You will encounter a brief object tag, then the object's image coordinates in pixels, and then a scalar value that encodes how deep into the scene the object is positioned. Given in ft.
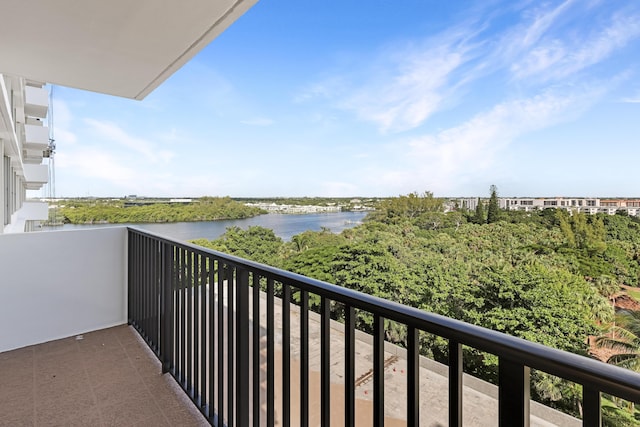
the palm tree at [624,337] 54.72
